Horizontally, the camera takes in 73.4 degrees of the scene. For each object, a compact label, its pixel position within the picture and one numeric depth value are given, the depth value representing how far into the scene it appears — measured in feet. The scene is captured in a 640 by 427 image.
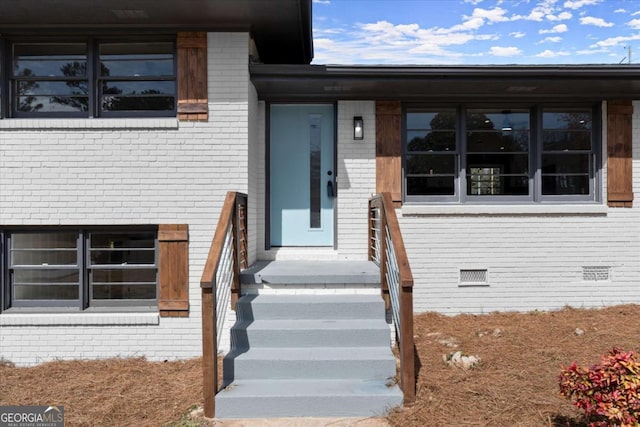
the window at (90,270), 18.40
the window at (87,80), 18.42
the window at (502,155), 20.89
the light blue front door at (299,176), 20.79
